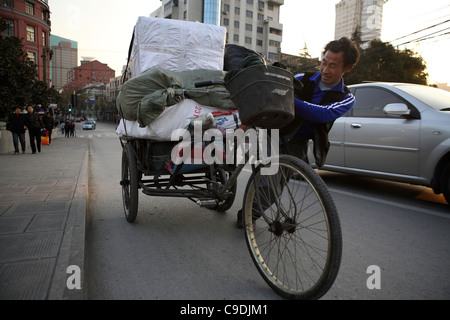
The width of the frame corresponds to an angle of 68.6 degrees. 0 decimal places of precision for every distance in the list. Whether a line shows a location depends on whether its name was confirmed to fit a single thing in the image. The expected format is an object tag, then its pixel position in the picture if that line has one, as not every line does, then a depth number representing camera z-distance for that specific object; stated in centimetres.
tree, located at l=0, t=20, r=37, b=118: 1212
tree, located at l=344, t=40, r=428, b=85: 2888
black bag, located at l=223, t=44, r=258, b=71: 386
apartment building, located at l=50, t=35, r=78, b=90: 6300
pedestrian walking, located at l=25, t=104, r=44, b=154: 1184
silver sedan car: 429
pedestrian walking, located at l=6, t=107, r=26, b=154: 1151
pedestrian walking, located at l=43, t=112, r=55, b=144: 1784
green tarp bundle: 320
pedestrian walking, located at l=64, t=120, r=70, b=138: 2757
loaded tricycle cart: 195
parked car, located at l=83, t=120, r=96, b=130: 4647
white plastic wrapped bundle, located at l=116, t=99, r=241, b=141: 323
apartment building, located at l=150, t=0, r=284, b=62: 6372
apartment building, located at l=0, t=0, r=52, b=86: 3997
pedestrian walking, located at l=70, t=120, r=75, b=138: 2939
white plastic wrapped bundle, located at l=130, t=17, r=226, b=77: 380
